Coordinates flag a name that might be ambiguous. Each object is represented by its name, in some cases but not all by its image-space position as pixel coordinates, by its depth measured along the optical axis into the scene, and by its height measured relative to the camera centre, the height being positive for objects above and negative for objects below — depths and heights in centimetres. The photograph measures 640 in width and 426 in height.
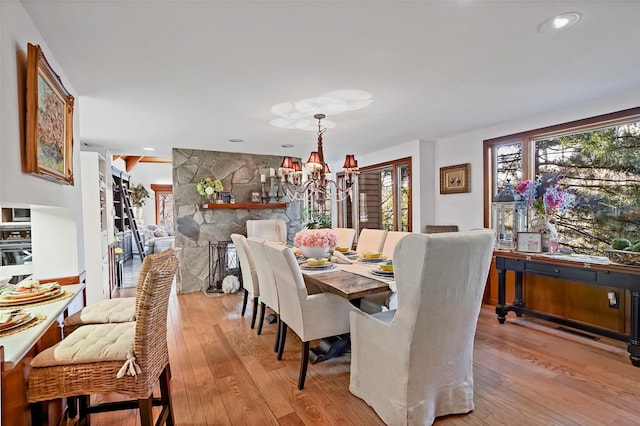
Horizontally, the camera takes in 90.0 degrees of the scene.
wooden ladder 741 -23
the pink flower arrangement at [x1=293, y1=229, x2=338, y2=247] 300 -29
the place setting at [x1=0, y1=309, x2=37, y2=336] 136 -48
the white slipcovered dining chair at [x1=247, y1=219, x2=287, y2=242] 508 -33
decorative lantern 340 -13
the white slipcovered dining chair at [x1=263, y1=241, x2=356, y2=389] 224 -72
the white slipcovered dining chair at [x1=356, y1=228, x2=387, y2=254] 371 -40
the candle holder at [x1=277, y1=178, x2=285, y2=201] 572 +32
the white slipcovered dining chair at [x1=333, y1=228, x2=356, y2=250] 421 -39
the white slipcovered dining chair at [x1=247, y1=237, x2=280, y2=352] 274 -62
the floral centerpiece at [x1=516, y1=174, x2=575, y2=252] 306 +4
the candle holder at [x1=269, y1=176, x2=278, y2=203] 560 +33
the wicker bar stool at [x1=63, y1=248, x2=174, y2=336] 183 -63
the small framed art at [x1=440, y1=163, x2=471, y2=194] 430 +38
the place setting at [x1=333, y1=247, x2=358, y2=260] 333 -50
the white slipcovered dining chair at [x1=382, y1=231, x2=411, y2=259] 350 -39
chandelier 311 +37
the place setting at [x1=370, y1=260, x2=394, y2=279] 240 -50
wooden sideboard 252 -66
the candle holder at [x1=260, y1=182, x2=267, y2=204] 558 +28
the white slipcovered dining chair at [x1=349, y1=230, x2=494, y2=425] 164 -71
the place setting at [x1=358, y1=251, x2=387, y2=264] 304 -50
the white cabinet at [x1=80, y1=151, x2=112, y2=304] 390 -15
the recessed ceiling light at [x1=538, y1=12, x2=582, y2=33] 171 +100
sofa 730 -67
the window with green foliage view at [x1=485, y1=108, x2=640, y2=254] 303 +37
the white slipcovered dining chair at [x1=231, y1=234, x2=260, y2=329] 337 -65
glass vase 321 -31
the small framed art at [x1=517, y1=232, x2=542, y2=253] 325 -38
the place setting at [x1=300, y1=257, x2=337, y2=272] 268 -50
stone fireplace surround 512 +2
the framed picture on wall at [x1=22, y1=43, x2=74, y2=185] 156 +50
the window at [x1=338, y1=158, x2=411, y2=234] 516 +13
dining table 208 -52
